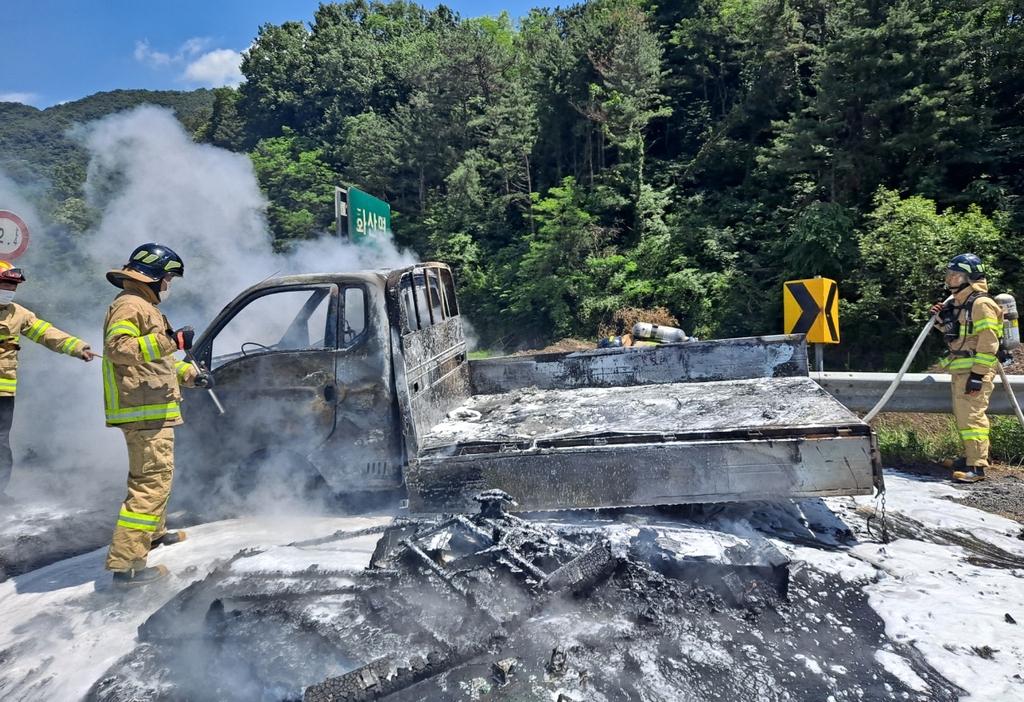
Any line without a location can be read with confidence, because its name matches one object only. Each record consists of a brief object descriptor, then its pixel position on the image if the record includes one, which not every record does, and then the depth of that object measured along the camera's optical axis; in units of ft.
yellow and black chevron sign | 20.30
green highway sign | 23.62
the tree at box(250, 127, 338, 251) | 94.68
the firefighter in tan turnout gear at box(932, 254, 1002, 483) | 17.26
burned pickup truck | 12.66
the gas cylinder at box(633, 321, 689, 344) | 23.80
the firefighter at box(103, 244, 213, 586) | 13.16
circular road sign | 19.70
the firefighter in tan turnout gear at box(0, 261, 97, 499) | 16.39
